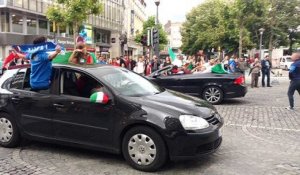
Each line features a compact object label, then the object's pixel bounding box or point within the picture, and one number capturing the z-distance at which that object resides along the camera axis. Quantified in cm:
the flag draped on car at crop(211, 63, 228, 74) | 1193
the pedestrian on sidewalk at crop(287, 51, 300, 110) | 1021
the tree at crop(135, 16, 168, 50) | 6316
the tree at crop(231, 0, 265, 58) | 2575
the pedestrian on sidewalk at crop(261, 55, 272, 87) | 1866
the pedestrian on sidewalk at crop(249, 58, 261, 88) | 1844
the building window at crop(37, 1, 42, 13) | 3616
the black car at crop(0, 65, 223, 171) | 498
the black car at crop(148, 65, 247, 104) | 1155
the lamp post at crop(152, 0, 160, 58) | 2002
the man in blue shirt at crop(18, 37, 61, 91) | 595
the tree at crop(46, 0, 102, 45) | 2618
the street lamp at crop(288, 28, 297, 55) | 5611
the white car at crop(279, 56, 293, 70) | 4431
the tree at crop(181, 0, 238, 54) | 4625
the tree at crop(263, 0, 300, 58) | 4569
